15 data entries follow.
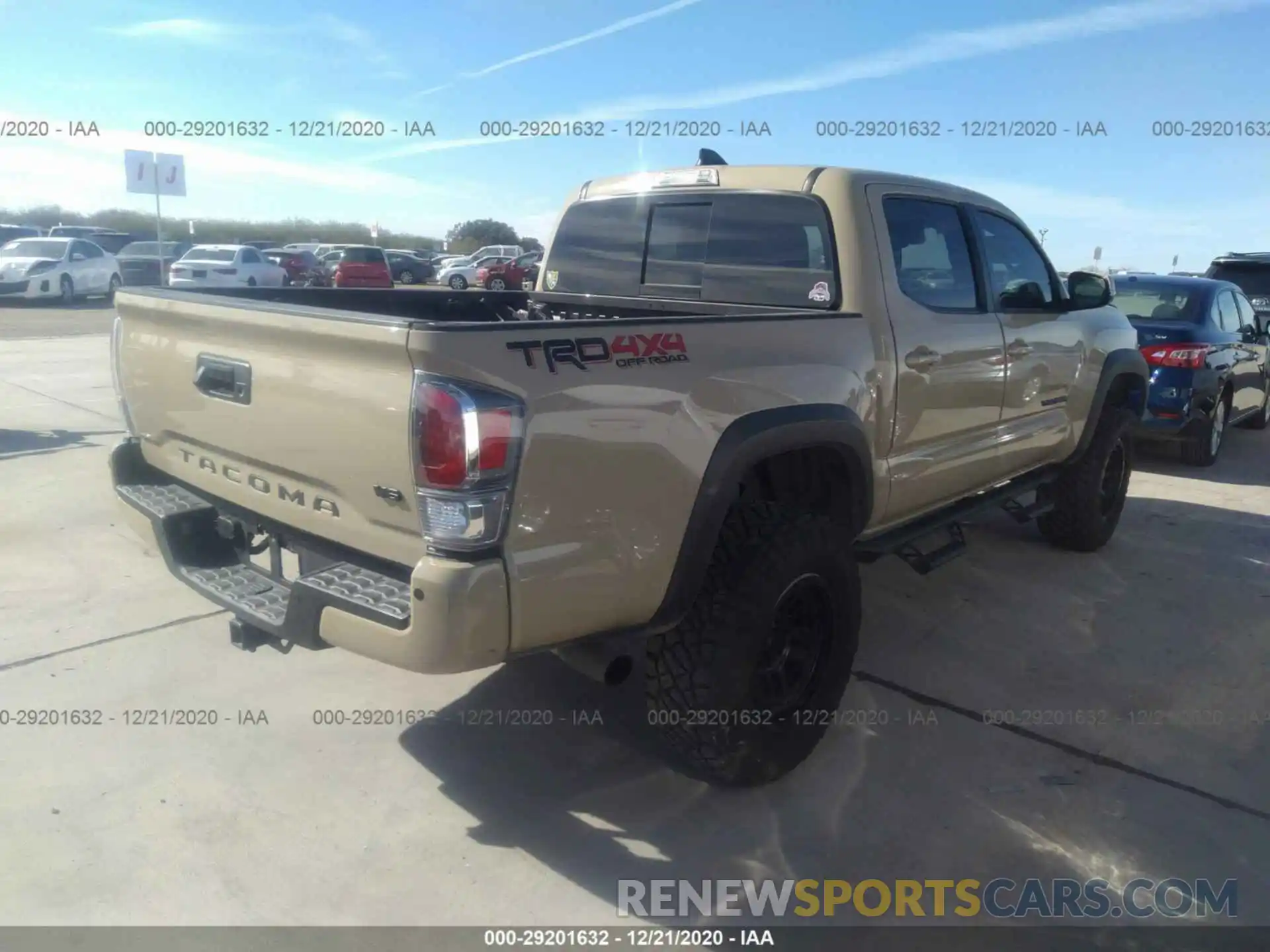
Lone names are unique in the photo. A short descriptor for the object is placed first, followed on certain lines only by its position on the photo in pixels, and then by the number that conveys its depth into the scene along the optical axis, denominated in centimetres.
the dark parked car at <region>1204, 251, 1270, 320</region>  1269
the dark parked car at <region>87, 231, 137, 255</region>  3222
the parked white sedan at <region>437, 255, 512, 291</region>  3500
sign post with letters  2052
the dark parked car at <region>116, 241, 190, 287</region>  2578
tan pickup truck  241
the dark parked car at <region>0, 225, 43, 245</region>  3000
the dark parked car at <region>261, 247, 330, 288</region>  2767
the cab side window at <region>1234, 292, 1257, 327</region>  931
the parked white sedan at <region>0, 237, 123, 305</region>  2208
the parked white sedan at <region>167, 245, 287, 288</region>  2250
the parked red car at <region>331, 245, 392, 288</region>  2709
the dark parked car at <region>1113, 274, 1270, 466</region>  813
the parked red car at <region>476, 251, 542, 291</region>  3139
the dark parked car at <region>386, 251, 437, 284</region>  3834
